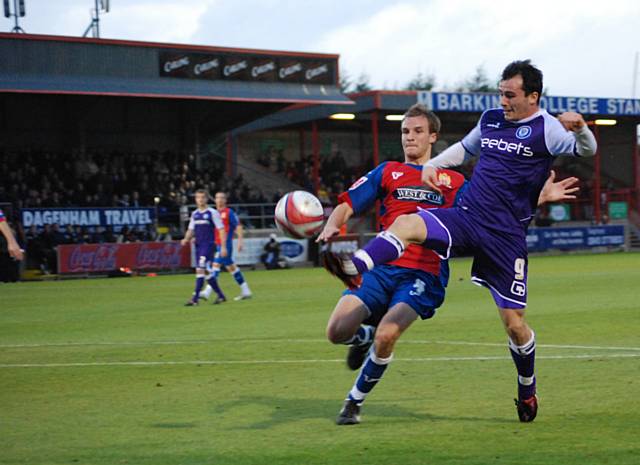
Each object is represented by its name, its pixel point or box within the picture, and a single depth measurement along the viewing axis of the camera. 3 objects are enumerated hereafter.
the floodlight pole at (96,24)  43.81
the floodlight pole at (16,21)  40.98
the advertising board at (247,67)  42.44
